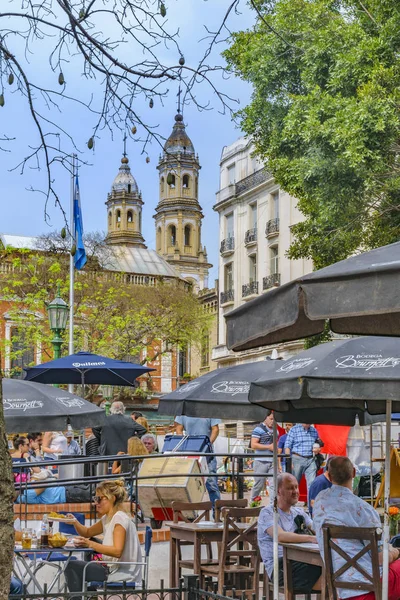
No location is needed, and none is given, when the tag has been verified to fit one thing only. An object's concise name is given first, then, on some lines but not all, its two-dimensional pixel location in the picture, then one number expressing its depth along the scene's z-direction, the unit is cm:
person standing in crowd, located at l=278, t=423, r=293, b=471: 1647
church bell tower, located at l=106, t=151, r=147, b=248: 11880
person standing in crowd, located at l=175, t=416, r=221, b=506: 1509
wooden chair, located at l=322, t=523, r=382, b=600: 666
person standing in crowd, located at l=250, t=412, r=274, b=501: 1627
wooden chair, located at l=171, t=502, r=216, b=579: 951
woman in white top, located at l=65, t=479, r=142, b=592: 796
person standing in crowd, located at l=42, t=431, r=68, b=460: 1658
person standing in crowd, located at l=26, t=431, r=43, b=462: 1706
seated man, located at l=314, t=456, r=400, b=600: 680
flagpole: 3262
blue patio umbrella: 1706
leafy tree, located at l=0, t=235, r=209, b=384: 4981
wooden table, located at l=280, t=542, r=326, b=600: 725
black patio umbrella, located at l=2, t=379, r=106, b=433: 1085
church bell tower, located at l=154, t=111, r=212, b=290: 10781
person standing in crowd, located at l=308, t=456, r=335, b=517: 1061
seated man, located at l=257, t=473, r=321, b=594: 762
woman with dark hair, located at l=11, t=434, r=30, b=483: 1380
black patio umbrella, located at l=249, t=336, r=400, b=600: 707
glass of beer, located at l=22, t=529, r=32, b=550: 856
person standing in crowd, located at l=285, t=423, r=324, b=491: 1510
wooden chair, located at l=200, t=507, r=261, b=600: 869
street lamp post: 2148
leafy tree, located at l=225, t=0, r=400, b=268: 2106
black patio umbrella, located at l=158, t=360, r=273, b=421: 1107
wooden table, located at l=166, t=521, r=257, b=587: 893
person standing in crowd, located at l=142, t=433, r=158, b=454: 1653
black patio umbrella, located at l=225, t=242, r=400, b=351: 462
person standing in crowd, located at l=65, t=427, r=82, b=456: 1838
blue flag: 2935
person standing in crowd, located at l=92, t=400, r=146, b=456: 1497
